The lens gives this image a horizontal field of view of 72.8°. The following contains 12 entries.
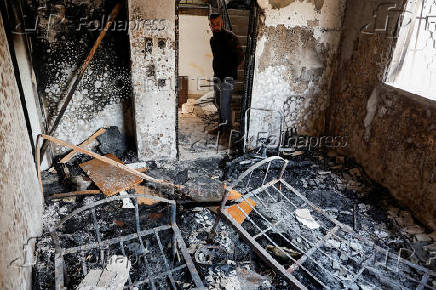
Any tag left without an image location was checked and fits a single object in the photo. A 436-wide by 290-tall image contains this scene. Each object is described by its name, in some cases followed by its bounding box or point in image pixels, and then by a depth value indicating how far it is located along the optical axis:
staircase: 6.98
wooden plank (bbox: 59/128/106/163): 4.42
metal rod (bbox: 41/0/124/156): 3.92
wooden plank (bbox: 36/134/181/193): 3.45
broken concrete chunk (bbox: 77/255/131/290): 2.42
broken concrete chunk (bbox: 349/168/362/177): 4.54
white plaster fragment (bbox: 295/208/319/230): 3.48
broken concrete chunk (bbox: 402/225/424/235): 3.44
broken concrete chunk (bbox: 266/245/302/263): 2.99
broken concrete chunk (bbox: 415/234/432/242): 3.33
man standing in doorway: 5.19
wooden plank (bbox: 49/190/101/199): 3.70
